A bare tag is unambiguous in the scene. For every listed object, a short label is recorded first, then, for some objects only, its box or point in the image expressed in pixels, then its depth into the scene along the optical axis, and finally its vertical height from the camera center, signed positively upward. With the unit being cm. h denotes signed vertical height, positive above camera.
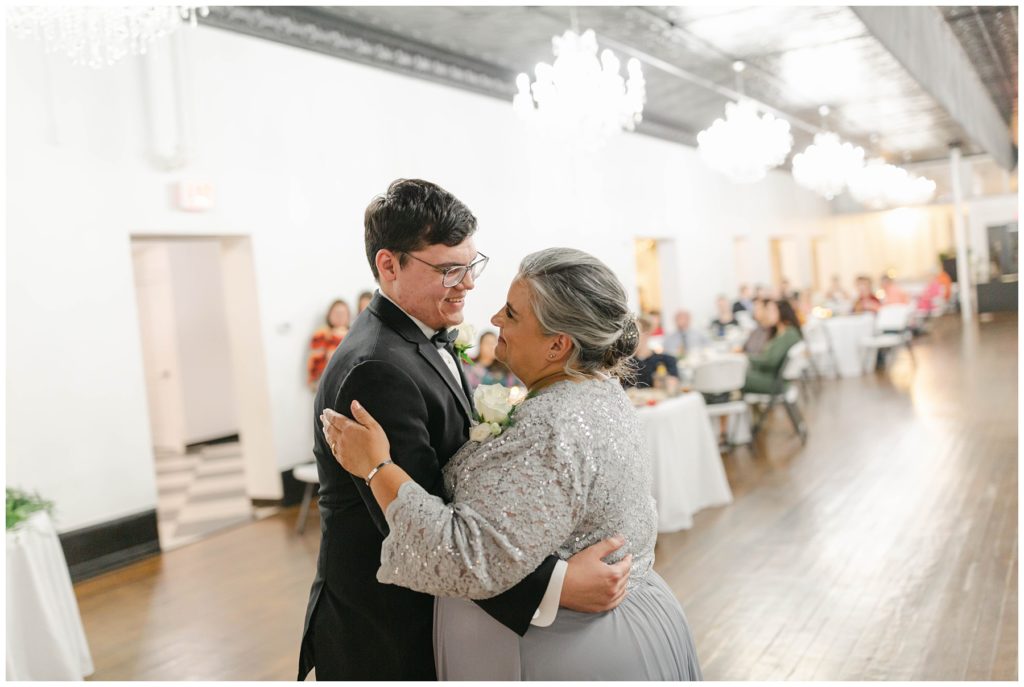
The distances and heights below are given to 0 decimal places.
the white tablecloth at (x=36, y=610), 370 -108
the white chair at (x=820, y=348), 1298 -106
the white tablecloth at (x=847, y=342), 1332 -104
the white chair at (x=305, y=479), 655 -116
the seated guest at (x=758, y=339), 968 -67
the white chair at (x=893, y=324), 1437 -95
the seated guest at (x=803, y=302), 1423 -50
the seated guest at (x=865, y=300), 1485 -53
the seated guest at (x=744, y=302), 1528 -43
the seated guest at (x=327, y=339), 756 -23
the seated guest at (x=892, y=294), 1627 -53
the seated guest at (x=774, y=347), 864 -67
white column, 2049 +17
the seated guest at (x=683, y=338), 1064 -64
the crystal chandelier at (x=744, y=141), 855 +119
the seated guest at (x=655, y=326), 1021 -47
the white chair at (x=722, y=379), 810 -86
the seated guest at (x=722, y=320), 1233 -55
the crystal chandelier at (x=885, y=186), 1408 +122
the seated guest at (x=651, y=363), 727 -61
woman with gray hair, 163 -35
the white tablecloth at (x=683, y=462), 609 -121
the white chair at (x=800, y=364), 1040 -110
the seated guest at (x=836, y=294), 1820 -52
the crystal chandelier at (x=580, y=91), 609 +126
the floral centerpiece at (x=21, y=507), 375 -70
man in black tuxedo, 178 -19
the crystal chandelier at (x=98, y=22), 396 +127
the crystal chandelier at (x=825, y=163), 1109 +121
